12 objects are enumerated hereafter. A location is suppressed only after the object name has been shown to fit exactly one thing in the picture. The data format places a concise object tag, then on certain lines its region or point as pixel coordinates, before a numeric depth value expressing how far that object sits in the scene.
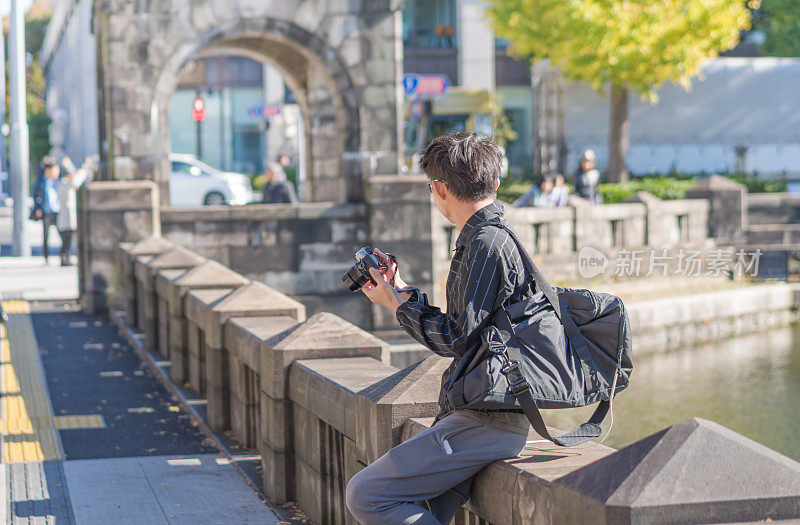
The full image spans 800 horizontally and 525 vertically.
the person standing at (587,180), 19.39
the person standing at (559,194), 18.83
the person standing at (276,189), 16.88
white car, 30.75
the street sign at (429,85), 33.06
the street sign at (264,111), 42.28
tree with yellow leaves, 30.56
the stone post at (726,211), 20.25
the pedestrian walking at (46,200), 20.09
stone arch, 14.40
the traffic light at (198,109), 31.41
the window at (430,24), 42.09
